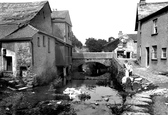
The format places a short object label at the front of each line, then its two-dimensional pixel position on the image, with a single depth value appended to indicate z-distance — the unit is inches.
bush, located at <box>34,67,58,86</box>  611.5
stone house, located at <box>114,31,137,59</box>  1357.0
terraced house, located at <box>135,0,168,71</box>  585.3
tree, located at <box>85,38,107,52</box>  1922.2
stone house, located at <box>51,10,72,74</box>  860.6
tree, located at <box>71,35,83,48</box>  2565.2
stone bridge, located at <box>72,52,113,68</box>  1197.1
